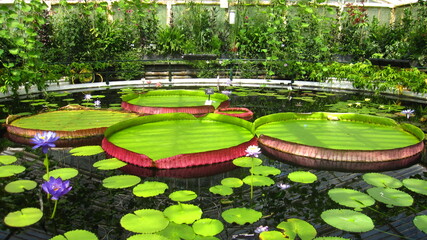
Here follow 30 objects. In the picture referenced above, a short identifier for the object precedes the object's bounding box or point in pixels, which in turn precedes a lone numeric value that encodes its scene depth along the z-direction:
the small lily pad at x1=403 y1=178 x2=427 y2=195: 2.56
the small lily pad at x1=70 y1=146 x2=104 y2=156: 3.22
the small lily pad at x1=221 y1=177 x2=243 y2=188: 2.57
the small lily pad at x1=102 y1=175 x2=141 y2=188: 2.54
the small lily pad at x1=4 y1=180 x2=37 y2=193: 2.44
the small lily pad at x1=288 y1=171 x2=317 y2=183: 2.73
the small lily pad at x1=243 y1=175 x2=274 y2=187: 2.59
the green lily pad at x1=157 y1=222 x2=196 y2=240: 1.81
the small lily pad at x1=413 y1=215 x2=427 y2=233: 2.01
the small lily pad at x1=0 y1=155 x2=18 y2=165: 2.98
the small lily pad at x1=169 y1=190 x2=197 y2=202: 2.31
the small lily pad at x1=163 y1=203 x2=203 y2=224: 1.99
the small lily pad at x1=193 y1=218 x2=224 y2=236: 1.86
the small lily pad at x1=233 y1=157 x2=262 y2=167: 2.96
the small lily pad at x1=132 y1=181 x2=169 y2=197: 2.40
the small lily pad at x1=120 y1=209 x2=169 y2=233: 1.88
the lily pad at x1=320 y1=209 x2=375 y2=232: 1.97
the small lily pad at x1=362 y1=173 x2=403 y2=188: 2.65
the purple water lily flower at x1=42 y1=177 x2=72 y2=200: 1.95
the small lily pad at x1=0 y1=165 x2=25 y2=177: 2.71
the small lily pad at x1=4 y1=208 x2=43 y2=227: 1.99
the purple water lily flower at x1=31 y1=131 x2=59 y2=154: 2.09
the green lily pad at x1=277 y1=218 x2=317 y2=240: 1.88
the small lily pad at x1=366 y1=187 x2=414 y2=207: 2.33
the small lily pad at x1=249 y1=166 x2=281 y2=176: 2.82
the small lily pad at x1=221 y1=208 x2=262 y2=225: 2.04
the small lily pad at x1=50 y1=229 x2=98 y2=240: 1.79
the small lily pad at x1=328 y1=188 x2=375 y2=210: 2.28
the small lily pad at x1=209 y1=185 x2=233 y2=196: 2.43
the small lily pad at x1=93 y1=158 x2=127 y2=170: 2.89
